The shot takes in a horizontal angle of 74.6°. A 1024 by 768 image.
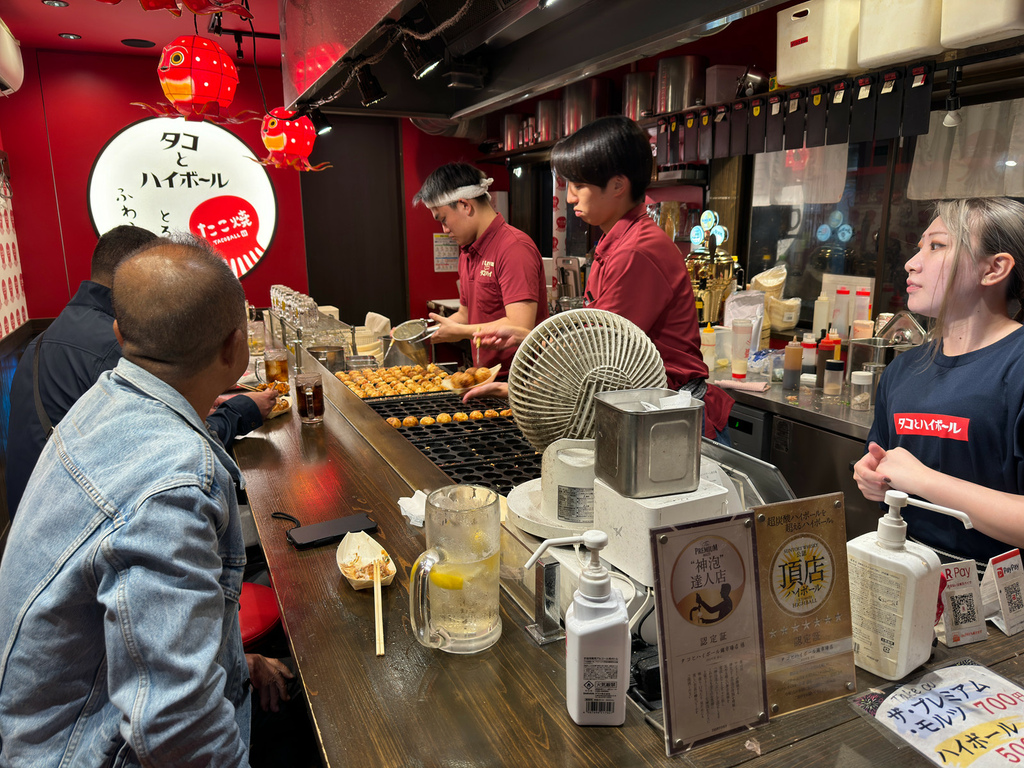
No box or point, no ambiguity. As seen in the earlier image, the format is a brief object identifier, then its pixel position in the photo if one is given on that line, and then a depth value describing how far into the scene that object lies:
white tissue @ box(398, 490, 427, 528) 1.46
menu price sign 0.78
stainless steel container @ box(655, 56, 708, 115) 3.87
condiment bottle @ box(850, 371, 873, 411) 2.83
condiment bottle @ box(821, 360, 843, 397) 3.01
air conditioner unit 4.02
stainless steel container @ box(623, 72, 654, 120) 4.21
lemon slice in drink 1.01
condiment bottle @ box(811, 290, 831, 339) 3.72
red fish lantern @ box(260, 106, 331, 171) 4.43
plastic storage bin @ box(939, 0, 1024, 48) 2.18
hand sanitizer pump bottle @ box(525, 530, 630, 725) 0.80
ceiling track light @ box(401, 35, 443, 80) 3.27
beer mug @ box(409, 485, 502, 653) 1.01
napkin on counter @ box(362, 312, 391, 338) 4.54
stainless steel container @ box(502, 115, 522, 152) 6.00
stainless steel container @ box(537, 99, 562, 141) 5.37
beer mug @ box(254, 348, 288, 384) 2.65
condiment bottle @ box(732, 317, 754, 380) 3.40
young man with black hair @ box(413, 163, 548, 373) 3.24
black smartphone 1.38
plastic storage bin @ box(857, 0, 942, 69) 2.53
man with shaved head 0.82
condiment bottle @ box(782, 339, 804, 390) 3.18
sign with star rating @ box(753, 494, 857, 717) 0.85
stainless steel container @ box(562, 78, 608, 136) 4.90
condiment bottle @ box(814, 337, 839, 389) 3.14
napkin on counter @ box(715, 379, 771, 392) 3.18
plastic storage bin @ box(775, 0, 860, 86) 2.85
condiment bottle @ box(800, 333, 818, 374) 3.27
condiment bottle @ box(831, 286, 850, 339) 3.67
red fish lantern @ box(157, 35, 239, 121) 3.30
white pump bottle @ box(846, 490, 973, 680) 0.88
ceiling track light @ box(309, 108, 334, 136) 5.01
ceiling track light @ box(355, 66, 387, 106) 3.60
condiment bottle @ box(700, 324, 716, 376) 3.56
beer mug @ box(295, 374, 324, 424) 2.29
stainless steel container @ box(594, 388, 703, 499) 0.95
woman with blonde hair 1.39
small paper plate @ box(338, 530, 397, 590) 1.20
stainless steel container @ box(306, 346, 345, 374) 3.24
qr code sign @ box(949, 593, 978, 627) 1.00
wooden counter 0.81
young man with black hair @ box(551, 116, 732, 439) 2.04
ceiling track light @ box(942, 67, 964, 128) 2.70
